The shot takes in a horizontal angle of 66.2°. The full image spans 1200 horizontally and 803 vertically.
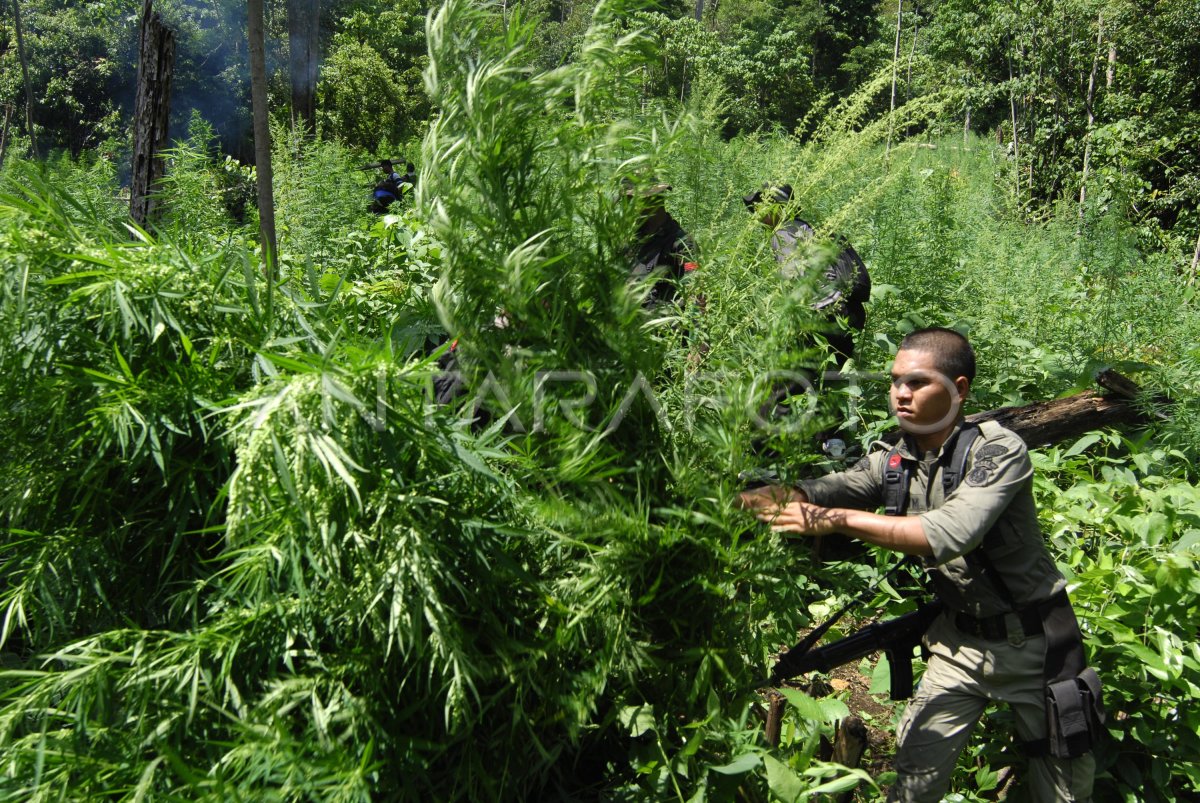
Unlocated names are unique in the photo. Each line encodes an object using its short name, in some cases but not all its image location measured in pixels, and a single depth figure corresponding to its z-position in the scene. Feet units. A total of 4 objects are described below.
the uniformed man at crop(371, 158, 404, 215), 23.48
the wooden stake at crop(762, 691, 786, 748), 7.02
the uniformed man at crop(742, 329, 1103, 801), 7.38
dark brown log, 12.41
